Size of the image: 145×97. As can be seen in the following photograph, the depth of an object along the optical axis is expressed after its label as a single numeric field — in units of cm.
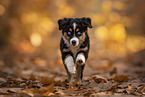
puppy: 790
